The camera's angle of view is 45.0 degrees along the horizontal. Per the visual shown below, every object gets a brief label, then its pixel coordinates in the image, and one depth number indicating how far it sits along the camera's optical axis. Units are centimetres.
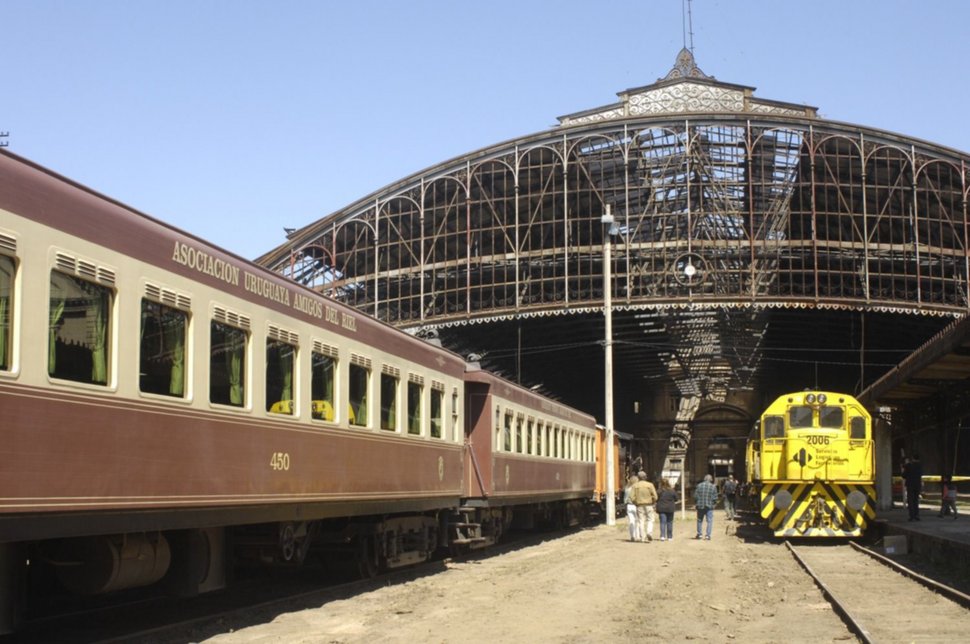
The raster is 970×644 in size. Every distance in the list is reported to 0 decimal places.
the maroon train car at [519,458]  1928
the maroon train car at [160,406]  756
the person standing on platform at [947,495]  2748
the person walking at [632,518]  2494
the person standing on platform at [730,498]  3891
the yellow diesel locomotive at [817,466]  2341
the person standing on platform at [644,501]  2472
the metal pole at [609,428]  3222
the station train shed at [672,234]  4344
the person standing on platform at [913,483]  2614
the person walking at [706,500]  2591
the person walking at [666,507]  2469
